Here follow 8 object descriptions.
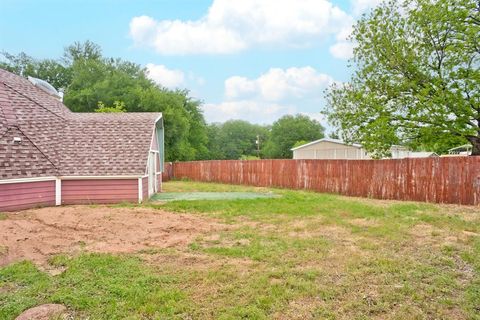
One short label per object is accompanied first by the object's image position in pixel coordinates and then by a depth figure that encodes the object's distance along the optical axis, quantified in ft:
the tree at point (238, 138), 231.09
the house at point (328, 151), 88.56
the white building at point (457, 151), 142.00
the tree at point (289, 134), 199.52
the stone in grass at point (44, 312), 10.82
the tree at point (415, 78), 42.93
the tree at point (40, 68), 112.70
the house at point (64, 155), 31.99
